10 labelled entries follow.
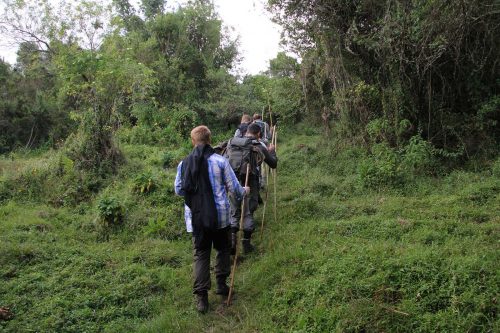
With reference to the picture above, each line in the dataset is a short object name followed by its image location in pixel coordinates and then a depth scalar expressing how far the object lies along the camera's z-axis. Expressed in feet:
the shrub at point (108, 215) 23.80
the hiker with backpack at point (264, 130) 34.16
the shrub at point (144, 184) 28.04
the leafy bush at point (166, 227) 23.56
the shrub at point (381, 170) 28.14
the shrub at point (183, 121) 54.80
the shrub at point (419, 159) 28.68
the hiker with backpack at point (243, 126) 30.50
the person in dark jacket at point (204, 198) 15.40
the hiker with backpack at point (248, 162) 21.16
